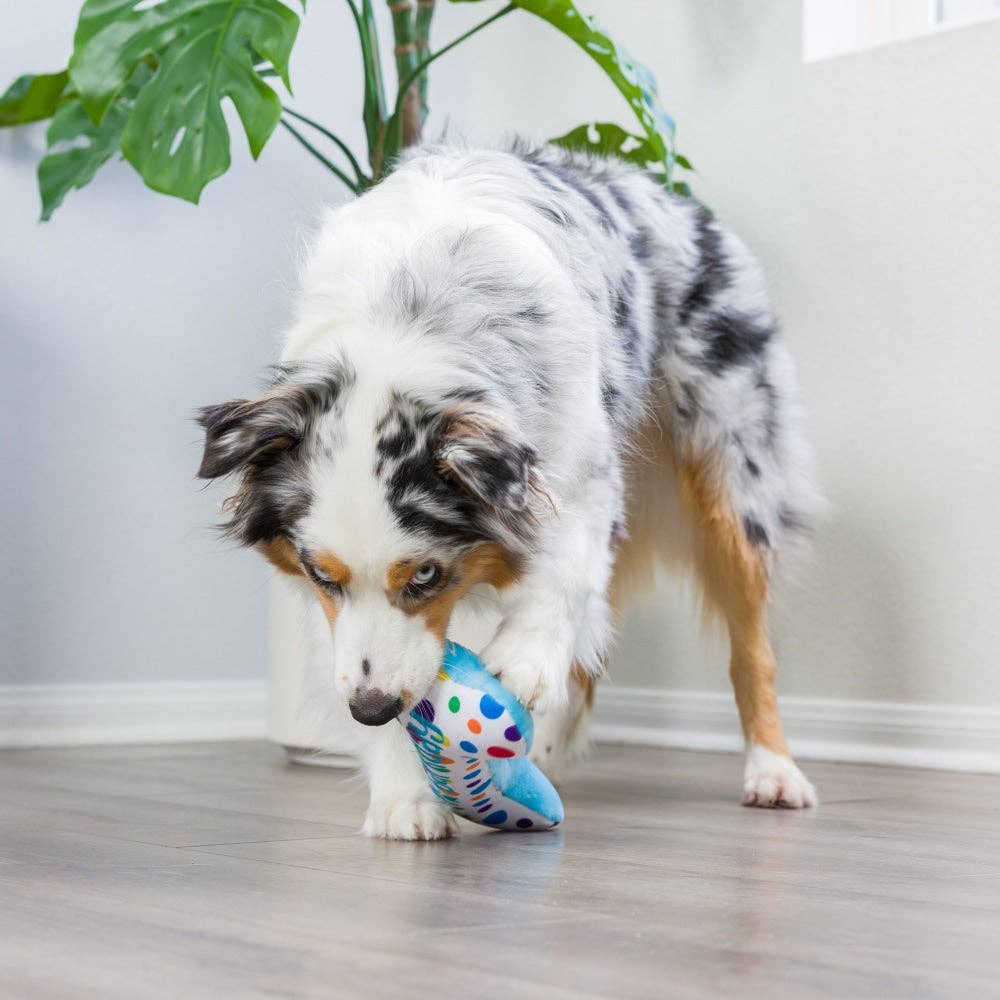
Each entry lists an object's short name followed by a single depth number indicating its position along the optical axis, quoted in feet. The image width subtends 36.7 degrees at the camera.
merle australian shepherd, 6.55
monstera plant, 9.38
